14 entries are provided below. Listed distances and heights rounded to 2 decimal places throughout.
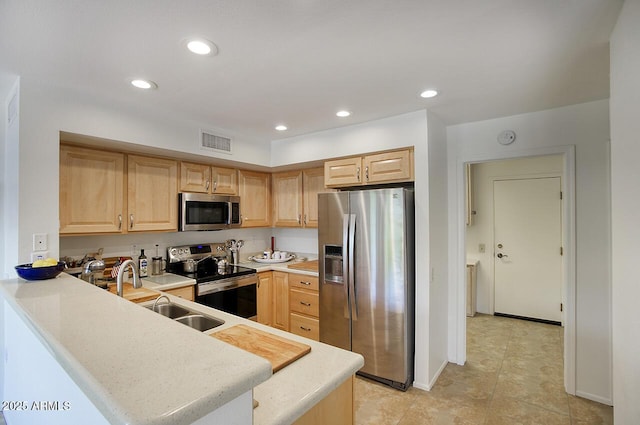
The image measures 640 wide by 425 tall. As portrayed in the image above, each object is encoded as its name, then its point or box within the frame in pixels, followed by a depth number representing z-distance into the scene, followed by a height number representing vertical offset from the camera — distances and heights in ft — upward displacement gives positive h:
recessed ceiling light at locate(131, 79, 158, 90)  6.63 +2.90
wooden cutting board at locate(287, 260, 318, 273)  10.96 -2.06
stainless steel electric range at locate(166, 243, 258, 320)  9.75 -2.21
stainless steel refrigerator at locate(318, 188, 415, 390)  8.31 -2.00
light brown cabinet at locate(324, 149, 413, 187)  8.81 +1.38
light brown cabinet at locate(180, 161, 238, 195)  10.21 +1.22
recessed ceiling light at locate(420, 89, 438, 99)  7.15 +2.89
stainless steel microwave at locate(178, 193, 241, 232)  9.96 +0.02
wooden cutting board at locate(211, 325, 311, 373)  3.91 -1.90
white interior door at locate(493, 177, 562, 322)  13.20 -1.61
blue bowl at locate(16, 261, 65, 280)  5.62 -1.12
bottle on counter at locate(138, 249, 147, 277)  9.63 -1.71
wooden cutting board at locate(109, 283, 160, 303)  6.95 -1.99
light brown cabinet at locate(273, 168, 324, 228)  12.03 +0.67
